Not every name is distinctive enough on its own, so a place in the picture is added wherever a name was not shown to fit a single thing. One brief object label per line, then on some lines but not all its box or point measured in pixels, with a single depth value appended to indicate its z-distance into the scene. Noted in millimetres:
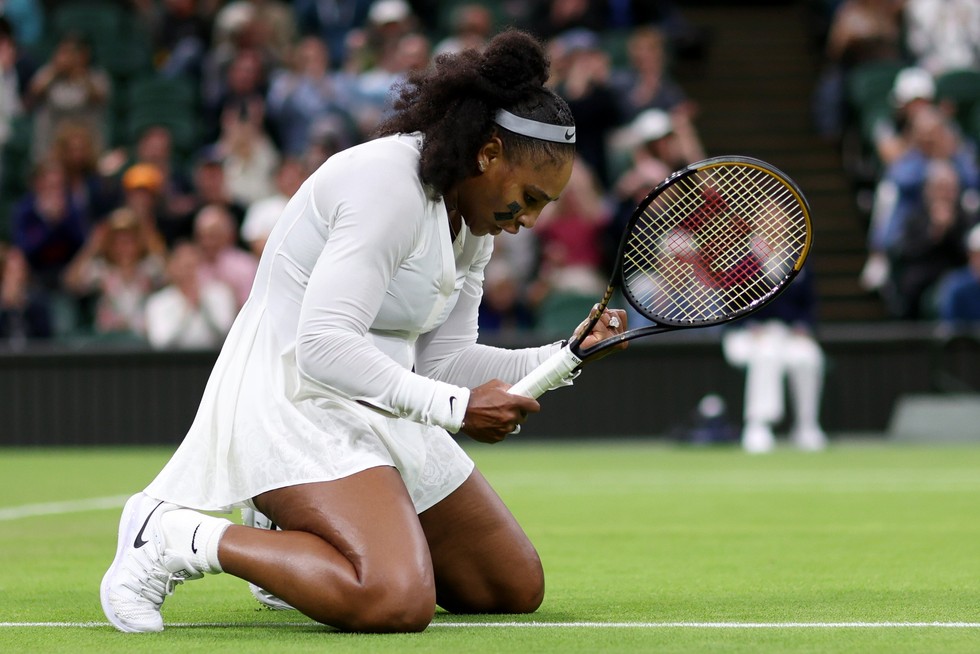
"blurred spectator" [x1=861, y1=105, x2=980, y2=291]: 13531
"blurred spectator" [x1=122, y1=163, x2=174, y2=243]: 13219
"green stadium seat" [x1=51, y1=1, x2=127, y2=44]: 16453
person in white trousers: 12266
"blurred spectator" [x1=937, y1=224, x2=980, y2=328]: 12719
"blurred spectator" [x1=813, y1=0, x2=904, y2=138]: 15703
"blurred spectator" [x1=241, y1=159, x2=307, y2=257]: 12312
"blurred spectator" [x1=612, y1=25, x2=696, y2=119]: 14203
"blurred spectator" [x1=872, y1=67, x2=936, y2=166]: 13844
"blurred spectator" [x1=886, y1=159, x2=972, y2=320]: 13234
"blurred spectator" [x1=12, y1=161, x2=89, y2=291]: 13664
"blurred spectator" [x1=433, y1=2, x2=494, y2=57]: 14066
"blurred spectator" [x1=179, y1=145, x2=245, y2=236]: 13461
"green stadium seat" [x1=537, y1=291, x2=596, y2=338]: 12969
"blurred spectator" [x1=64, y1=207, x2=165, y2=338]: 12922
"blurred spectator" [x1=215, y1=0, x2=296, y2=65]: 15438
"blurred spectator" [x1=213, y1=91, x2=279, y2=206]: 13867
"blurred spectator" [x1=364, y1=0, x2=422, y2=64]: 14508
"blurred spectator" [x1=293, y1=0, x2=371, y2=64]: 15883
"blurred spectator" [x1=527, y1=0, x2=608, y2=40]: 15492
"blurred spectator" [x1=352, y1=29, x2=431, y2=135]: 13422
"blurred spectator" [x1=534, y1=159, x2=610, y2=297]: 13164
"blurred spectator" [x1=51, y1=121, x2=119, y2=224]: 13828
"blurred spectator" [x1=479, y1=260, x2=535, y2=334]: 13125
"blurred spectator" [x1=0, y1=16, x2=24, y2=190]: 15172
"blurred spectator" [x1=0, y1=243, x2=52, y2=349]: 13312
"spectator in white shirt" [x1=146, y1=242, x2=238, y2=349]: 12516
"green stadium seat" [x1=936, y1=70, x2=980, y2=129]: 15250
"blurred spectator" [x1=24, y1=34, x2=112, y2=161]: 14641
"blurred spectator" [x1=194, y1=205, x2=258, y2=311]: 12547
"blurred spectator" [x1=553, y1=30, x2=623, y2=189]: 13812
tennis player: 4141
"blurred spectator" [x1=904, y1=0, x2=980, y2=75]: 15539
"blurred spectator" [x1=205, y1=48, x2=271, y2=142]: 14484
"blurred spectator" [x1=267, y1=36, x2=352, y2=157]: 14148
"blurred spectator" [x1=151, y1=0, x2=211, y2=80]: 15648
